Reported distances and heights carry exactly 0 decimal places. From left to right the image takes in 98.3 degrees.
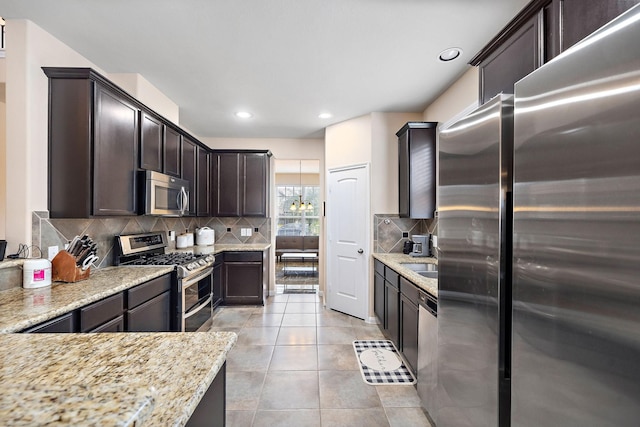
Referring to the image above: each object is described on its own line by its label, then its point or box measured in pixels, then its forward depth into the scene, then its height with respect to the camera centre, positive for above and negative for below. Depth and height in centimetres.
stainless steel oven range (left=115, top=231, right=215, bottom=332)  263 -56
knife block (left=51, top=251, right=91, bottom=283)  189 -36
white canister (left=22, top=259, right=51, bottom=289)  172 -37
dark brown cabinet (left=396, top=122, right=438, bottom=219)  318 +53
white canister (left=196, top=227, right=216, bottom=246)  433 -35
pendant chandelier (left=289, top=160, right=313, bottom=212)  756 +22
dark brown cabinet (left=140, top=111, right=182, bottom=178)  256 +71
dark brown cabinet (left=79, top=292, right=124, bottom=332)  160 -61
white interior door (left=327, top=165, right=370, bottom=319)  372 -36
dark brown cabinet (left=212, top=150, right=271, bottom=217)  447 +52
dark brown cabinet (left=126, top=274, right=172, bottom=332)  204 -74
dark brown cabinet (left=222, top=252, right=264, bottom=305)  414 -95
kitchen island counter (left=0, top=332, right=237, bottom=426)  44 -40
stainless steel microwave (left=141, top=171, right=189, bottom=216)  253 +21
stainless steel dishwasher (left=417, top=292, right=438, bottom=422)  174 -91
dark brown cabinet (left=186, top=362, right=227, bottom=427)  78 -59
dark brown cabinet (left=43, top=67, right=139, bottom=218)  197 +53
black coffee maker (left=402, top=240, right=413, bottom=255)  348 -41
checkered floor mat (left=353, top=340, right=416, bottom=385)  236 -140
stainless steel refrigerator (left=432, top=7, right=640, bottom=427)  62 -8
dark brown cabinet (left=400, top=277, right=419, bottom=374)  217 -91
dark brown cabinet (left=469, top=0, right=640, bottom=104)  93 +72
